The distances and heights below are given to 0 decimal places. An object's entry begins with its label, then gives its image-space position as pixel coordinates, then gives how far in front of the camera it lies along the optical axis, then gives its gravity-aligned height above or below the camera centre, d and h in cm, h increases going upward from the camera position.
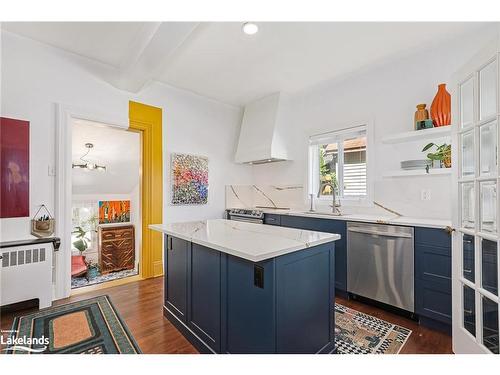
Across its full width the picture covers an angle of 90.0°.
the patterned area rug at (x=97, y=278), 378 -149
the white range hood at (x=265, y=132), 372 +86
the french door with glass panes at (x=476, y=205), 138 -11
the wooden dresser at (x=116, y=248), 476 -117
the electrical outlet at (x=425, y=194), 257 -7
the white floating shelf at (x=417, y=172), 235 +15
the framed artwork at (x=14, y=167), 232 +20
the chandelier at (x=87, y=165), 428 +40
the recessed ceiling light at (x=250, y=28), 218 +142
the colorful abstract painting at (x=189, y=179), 359 +13
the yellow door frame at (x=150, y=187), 330 +2
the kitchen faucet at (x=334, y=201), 325 -18
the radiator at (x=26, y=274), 223 -79
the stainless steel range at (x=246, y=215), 361 -41
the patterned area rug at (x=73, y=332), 176 -113
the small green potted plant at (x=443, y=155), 235 +31
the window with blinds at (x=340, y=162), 324 +35
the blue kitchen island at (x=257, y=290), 133 -63
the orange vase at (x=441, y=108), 235 +76
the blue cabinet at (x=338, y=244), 267 -61
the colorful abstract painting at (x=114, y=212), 494 -47
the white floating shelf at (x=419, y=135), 232 +52
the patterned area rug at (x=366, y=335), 178 -116
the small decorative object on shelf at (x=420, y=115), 249 +73
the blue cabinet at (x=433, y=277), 200 -75
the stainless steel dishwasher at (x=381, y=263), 222 -72
